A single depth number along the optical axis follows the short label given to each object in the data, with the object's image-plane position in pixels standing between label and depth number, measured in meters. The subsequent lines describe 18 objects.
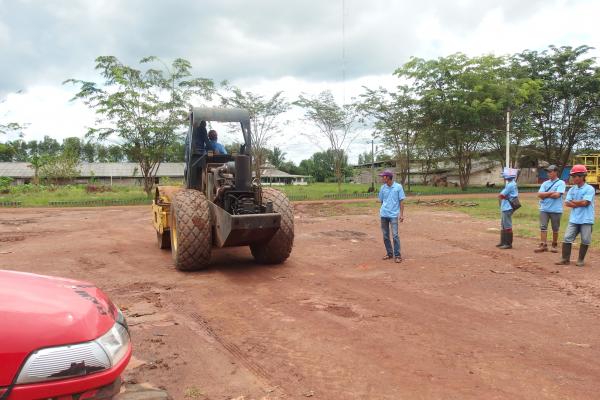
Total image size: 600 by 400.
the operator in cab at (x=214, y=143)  8.52
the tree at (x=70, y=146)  46.03
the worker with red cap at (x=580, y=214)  7.97
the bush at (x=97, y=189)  36.33
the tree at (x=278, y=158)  73.03
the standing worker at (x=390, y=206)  8.88
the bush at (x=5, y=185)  34.02
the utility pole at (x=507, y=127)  28.24
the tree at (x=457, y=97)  28.53
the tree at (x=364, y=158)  97.85
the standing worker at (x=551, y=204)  9.20
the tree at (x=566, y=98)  32.97
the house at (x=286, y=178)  77.38
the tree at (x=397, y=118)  30.91
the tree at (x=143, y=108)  26.11
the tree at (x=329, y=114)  33.84
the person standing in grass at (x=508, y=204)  9.64
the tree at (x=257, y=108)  32.72
